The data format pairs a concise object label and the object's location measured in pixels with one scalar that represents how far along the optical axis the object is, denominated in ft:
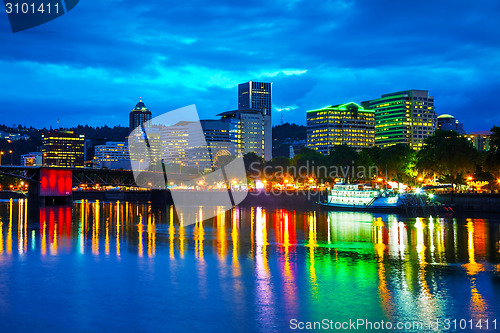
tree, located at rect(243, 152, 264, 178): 560.61
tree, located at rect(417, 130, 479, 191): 350.02
